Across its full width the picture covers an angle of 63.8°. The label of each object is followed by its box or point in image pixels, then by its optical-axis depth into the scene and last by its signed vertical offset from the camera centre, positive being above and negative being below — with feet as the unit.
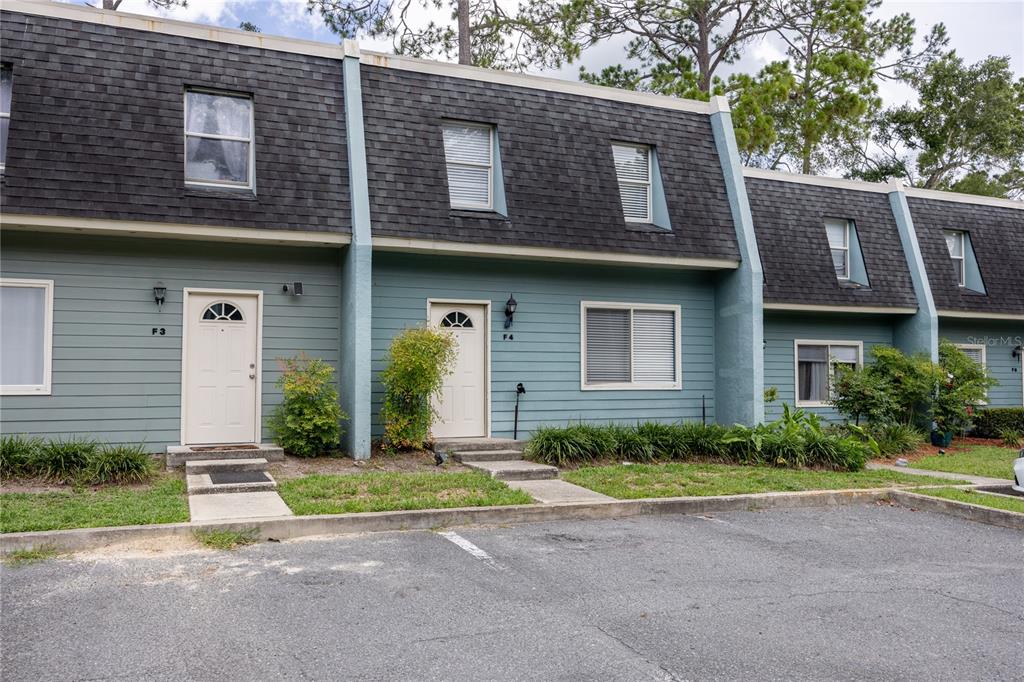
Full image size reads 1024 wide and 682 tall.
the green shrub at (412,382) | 35.01 -0.60
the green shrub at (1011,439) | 50.42 -4.27
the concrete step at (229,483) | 27.22 -3.98
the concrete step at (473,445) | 37.24 -3.52
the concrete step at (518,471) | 32.58 -4.09
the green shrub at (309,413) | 34.55 -1.90
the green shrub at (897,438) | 44.91 -3.79
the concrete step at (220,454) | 32.09 -3.43
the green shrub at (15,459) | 28.76 -3.24
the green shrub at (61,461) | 28.27 -3.26
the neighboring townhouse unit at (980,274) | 55.67 +6.70
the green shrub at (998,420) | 53.88 -3.29
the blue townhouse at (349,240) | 33.22 +5.75
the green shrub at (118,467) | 27.76 -3.43
